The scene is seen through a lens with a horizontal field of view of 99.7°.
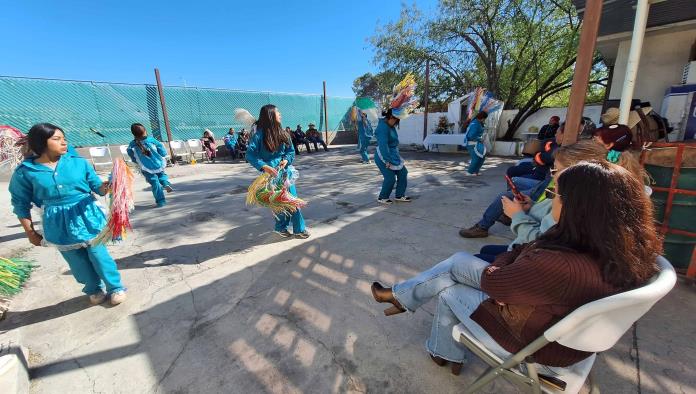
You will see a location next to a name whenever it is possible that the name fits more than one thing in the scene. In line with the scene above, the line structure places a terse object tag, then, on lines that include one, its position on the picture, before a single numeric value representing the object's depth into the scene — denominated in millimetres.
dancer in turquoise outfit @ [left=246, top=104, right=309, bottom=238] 3381
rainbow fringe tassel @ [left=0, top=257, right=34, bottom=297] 2596
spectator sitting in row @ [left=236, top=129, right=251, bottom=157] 12641
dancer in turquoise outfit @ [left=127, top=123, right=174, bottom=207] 5371
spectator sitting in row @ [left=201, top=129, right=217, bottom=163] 12414
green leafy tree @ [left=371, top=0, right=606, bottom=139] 10766
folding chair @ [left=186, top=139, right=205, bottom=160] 12152
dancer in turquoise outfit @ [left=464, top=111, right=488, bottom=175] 7070
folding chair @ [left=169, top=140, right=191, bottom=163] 11761
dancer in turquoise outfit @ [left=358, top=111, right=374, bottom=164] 10133
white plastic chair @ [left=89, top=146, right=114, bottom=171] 9898
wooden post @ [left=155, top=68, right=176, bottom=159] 11055
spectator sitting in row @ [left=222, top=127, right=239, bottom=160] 12664
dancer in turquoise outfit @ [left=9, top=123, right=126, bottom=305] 2180
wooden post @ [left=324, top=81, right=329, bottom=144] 16216
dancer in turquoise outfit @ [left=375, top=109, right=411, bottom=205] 4816
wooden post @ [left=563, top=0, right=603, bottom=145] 2504
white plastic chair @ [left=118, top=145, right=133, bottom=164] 10500
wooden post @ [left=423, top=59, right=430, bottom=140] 12159
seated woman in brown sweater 1030
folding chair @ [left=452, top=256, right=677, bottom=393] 943
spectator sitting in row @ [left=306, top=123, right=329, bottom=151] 14773
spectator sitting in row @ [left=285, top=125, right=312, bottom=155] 14219
